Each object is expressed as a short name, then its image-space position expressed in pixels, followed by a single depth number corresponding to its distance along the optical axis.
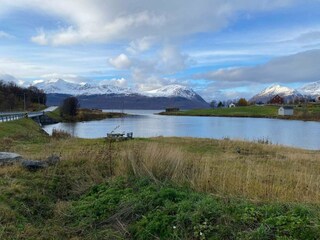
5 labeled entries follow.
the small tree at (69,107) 82.44
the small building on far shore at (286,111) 85.20
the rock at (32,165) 7.36
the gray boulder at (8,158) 7.92
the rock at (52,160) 7.76
